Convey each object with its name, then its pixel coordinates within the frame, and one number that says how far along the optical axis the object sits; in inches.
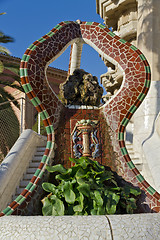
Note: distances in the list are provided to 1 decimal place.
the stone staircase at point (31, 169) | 254.4
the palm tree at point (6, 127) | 393.9
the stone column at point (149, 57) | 364.5
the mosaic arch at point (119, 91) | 181.6
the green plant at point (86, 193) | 146.8
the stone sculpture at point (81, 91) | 206.1
